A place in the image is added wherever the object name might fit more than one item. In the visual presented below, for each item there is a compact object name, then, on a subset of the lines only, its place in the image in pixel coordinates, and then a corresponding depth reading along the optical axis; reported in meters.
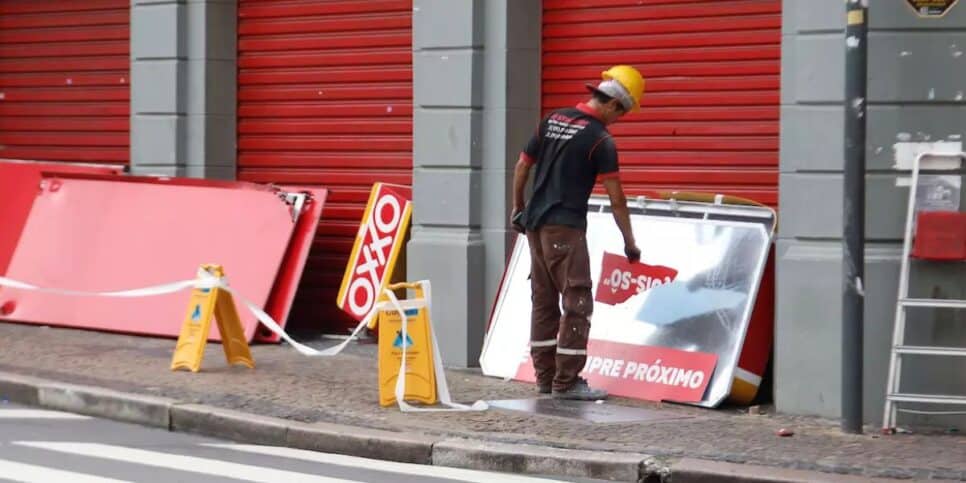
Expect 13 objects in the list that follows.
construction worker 11.20
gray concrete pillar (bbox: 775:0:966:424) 10.58
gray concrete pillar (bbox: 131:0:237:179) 15.53
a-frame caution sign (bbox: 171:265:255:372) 12.30
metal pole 10.02
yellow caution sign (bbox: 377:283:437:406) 10.95
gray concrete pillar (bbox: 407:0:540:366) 13.20
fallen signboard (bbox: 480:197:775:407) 11.52
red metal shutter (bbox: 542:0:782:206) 12.34
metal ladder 10.38
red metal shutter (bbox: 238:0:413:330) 14.66
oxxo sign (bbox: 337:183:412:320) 14.14
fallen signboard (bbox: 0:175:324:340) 14.49
